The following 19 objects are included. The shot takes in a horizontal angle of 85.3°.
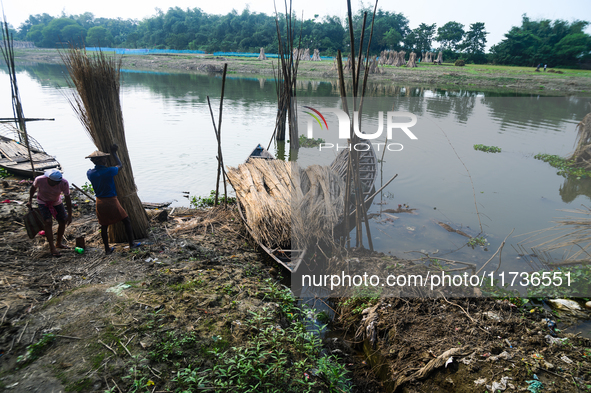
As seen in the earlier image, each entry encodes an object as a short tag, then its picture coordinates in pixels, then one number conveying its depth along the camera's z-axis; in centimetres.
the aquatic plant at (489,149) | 1139
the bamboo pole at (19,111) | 717
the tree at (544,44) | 3439
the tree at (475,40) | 4391
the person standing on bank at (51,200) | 425
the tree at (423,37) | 4725
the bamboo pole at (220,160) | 665
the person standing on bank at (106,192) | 429
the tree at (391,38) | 4744
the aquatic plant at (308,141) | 1221
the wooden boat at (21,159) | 773
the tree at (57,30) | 7256
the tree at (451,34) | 4591
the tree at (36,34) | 7662
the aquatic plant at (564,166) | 921
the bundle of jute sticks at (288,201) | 501
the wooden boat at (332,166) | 461
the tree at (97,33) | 7012
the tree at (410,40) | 4803
